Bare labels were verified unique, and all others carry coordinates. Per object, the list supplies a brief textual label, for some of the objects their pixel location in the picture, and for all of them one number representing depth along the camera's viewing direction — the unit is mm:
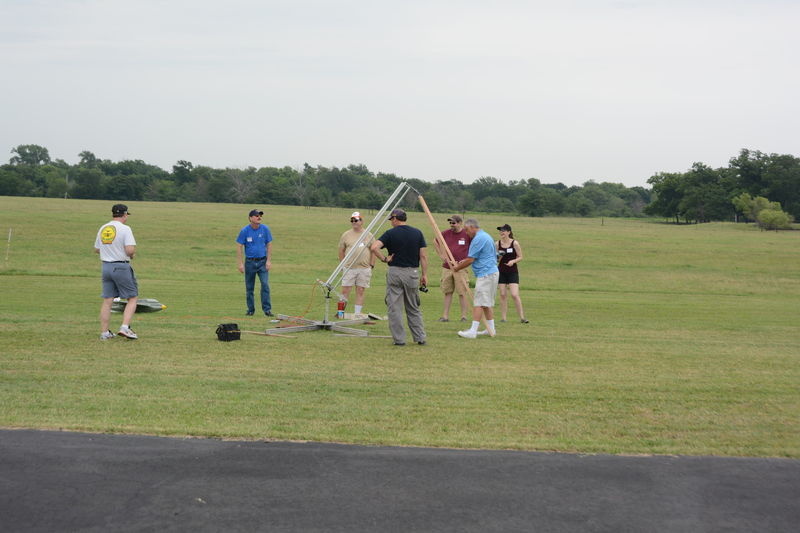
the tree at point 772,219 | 82562
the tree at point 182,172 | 130250
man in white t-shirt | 12047
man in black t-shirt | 12742
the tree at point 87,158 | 158375
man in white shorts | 13727
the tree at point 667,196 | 112375
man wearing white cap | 16359
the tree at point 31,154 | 171000
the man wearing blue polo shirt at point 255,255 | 16547
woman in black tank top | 16844
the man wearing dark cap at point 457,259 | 16203
